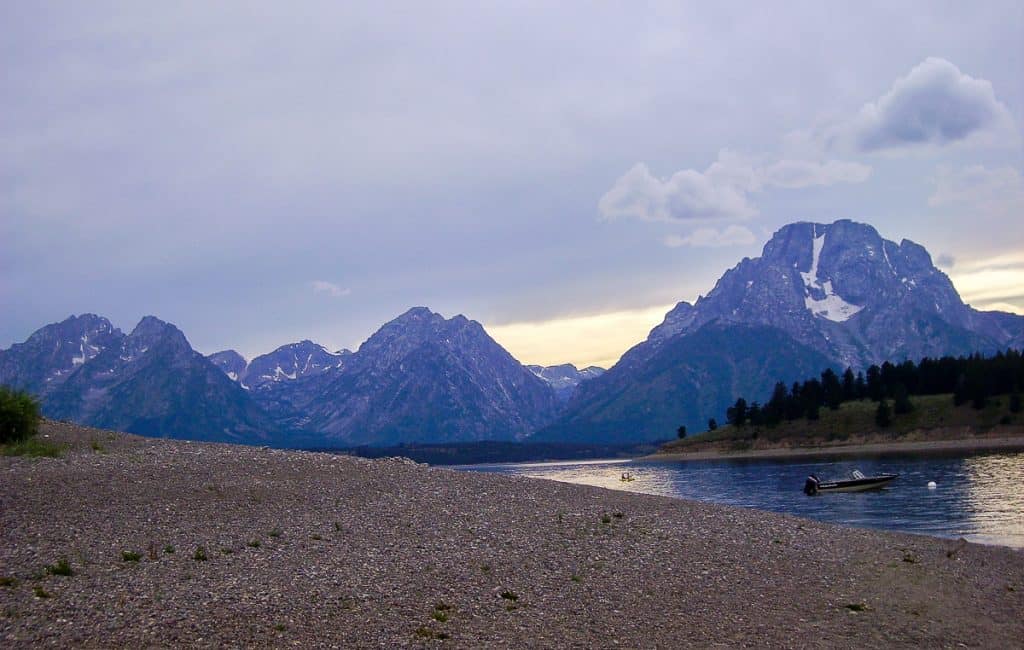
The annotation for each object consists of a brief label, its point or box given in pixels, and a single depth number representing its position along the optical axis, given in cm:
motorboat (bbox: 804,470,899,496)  8538
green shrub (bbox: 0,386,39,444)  4162
